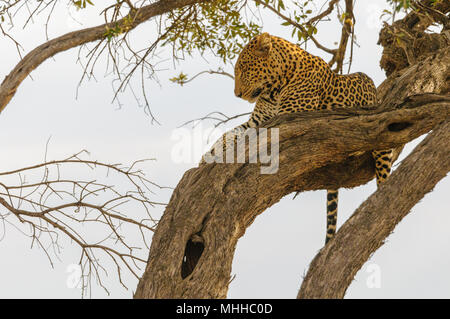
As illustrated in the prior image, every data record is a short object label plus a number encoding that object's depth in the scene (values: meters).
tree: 9.75
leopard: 13.27
